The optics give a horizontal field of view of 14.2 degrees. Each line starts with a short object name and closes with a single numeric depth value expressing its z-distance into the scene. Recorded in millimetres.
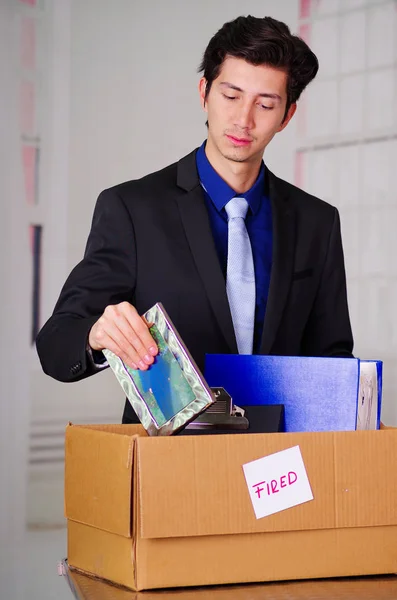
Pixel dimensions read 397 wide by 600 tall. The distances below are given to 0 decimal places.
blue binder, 2194
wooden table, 2024
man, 2586
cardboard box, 2013
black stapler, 2129
